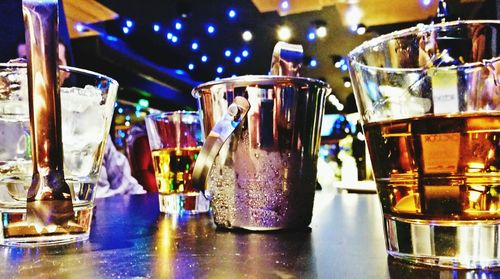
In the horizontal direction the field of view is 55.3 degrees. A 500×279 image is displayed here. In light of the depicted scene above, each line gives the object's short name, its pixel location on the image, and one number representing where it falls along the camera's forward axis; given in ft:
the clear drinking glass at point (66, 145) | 1.38
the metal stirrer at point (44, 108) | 1.16
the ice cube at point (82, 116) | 1.46
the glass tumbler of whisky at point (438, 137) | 1.02
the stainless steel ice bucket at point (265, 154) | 1.61
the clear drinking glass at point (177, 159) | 2.27
